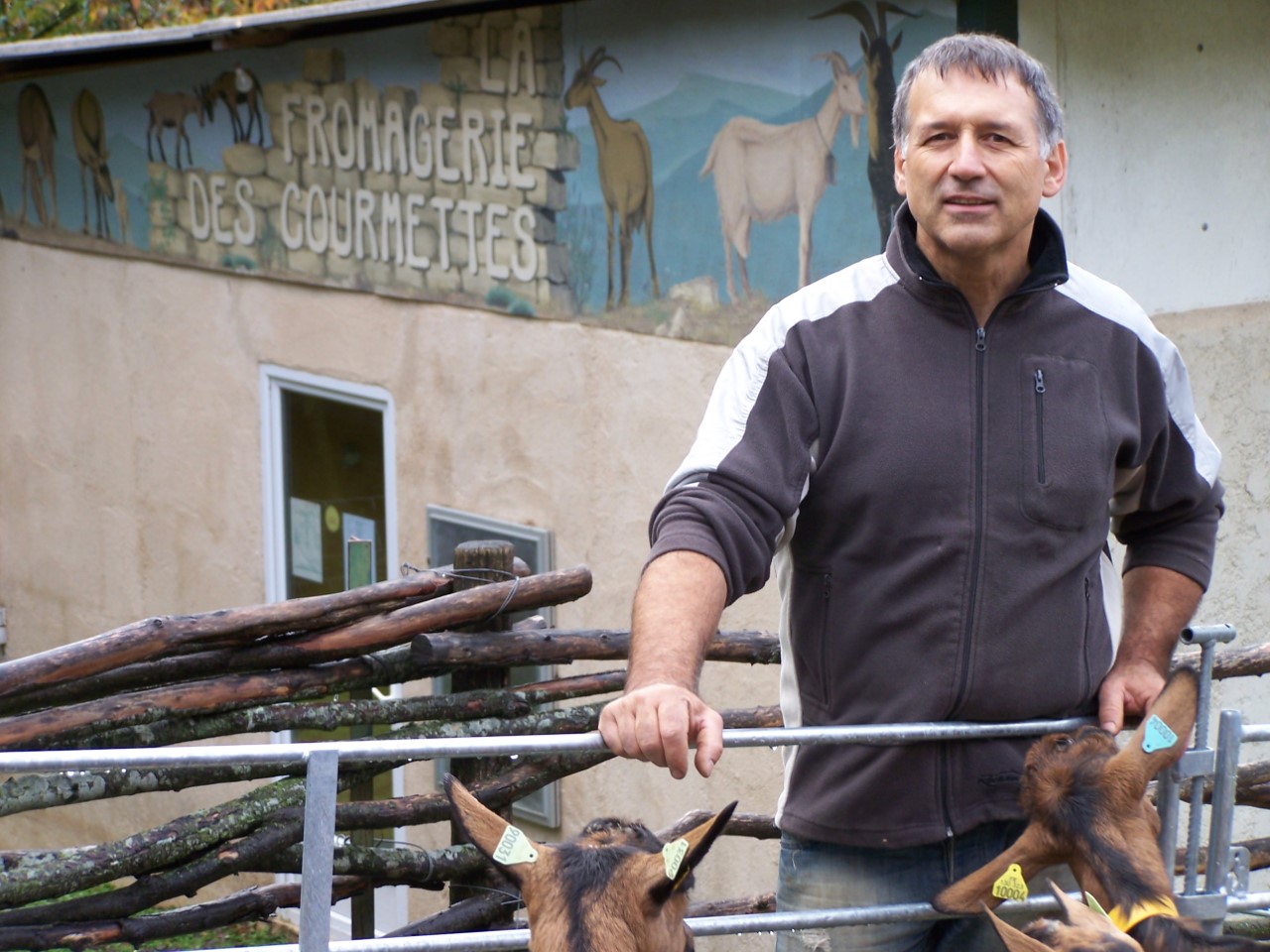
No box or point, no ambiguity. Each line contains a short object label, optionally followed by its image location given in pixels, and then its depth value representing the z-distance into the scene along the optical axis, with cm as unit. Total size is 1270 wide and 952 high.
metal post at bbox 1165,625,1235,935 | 281
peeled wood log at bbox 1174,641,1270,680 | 457
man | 281
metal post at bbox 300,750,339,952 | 237
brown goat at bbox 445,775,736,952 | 227
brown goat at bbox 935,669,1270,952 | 255
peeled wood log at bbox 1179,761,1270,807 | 461
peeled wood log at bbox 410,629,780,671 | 450
